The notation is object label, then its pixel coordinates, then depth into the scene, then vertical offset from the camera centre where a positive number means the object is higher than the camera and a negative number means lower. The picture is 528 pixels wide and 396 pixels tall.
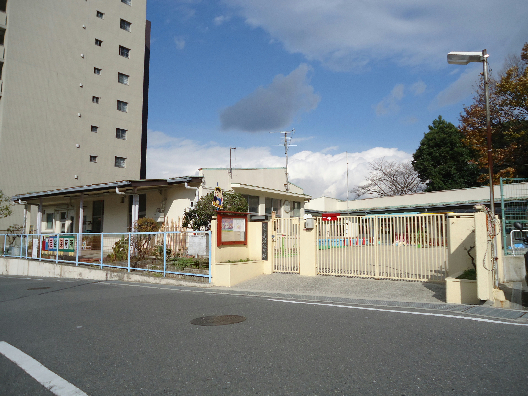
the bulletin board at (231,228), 11.97 +0.34
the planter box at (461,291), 8.12 -1.05
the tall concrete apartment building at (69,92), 30.27 +12.10
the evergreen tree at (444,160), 39.97 +8.11
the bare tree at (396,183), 48.78 +6.92
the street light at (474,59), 10.55 +4.71
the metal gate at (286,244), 12.69 -0.15
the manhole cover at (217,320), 6.45 -1.32
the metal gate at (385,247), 10.30 -0.20
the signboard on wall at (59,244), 17.11 -0.20
